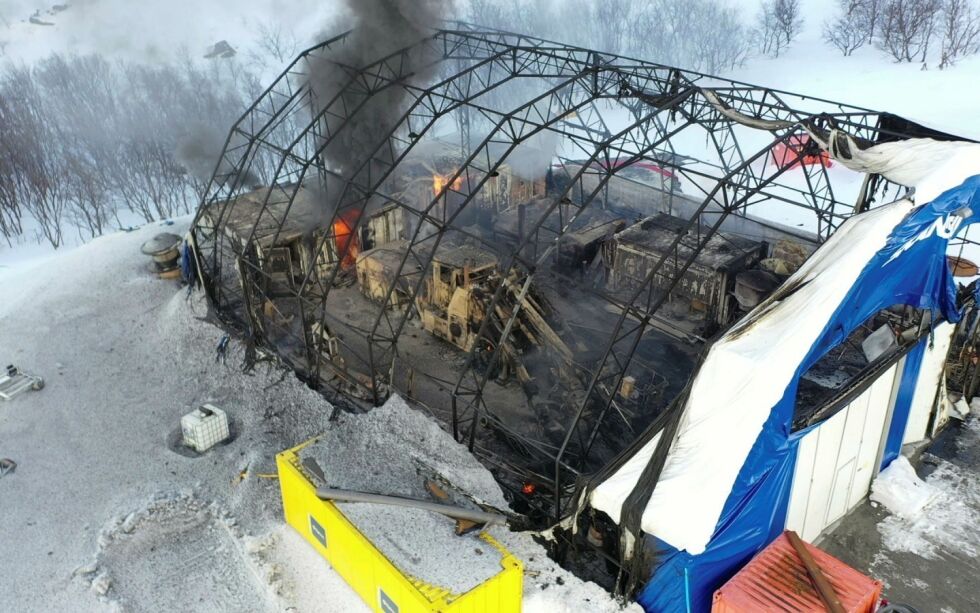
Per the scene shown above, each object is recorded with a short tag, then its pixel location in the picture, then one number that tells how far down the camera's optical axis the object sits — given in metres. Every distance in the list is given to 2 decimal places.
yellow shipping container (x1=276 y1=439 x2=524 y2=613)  13.52
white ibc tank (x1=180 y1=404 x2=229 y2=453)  20.05
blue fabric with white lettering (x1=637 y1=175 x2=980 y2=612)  14.09
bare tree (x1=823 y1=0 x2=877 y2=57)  62.22
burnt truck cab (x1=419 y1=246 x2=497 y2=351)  22.88
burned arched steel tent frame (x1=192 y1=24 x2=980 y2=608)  18.50
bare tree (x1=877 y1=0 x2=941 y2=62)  58.38
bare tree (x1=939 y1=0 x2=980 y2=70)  56.31
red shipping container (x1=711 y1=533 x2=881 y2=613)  13.68
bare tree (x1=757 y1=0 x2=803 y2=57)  65.25
